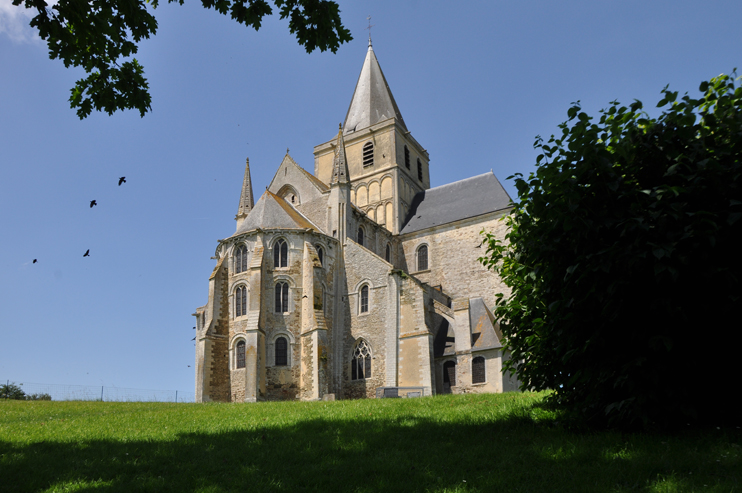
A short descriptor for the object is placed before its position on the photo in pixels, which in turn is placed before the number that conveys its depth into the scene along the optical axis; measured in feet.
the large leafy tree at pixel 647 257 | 21.62
